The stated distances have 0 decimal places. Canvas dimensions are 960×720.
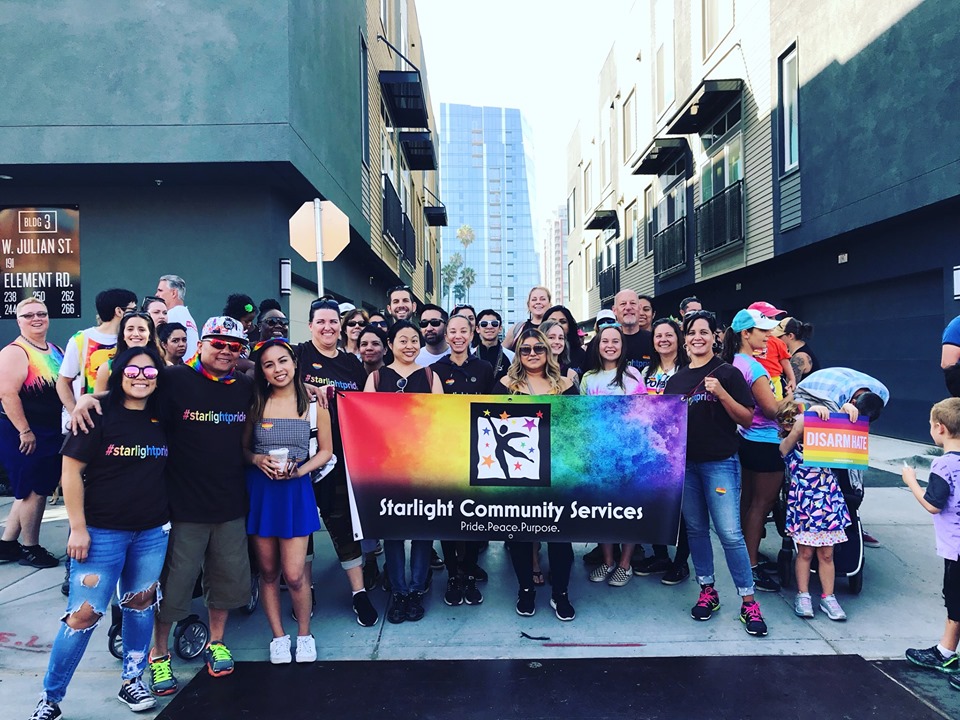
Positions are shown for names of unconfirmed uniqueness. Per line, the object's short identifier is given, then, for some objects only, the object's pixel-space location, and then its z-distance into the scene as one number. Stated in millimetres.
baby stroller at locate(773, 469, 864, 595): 4359
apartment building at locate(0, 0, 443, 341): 8312
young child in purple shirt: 3340
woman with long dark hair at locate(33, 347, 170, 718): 3012
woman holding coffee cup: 3633
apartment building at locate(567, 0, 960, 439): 9375
